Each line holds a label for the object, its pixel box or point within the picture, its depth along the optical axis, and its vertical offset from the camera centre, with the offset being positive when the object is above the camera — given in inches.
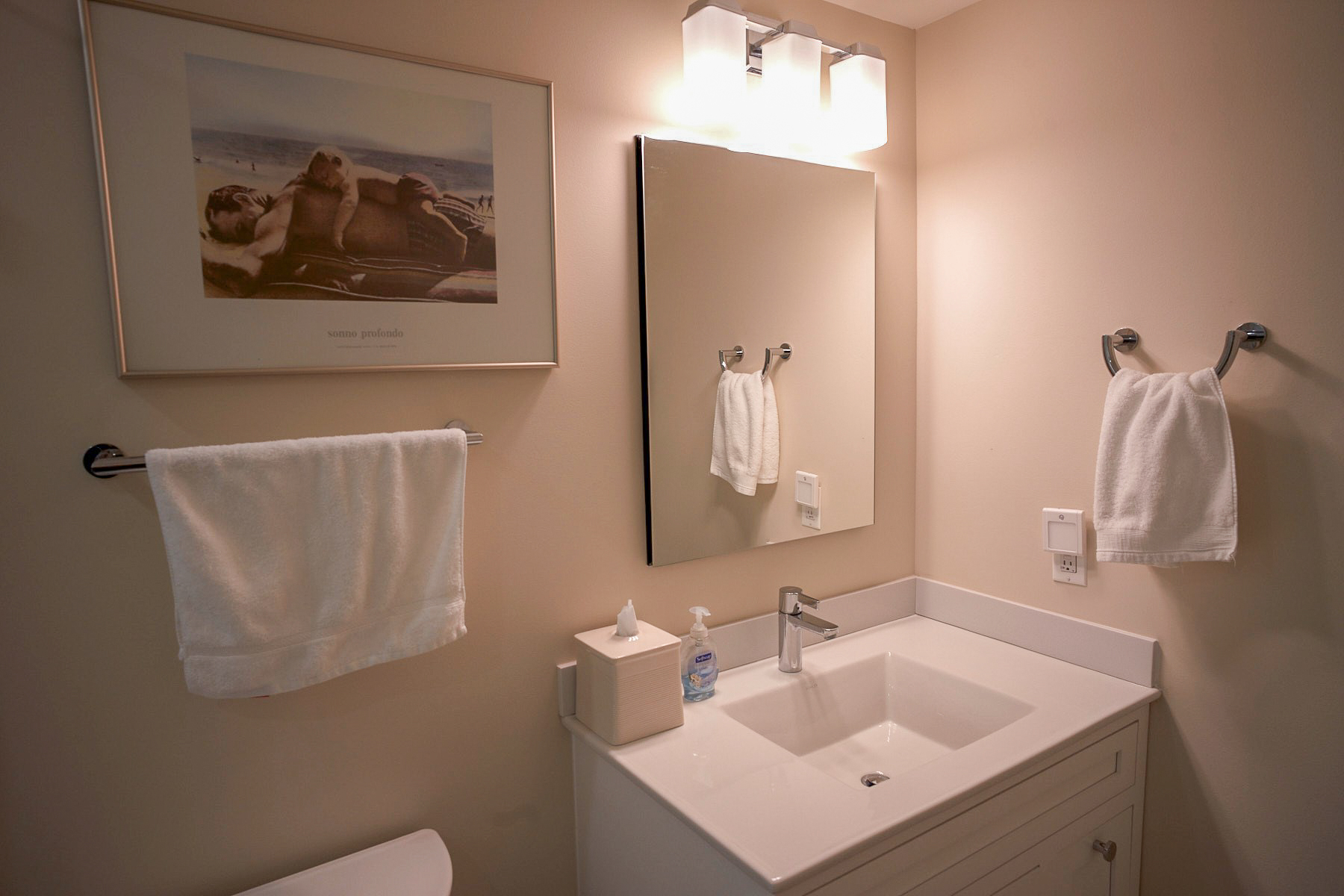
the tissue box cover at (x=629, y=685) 50.7 -20.3
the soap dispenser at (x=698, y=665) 57.5 -21.3
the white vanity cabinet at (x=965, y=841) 42.3 -28.7
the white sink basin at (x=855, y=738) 42.1 -24.3
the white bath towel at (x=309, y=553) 38.6 -8.9
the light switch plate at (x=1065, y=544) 62.6 -14.5
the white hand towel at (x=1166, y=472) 51.9 -7.4
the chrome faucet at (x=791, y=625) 62.0 -20.1
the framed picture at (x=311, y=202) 39.9 +10.5
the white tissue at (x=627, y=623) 53.1 -16.7
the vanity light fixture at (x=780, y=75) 55.1 +22.4
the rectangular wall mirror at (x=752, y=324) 58.1 +4.0
